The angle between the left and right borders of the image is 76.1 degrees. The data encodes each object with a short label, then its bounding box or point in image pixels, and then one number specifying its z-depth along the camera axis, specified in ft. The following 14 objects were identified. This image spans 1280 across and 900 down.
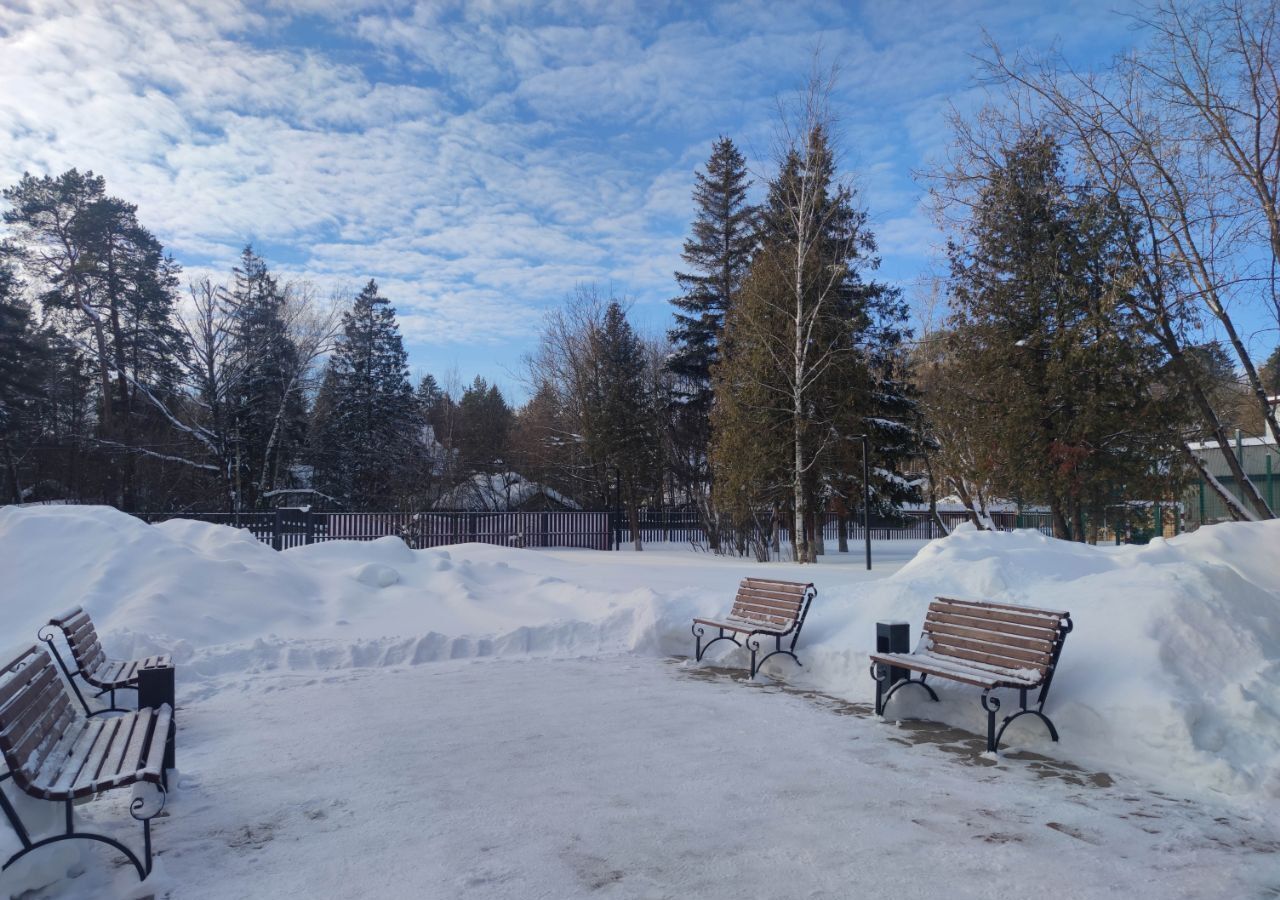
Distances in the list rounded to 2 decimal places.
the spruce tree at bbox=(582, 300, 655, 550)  109.09
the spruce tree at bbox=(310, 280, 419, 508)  133.69
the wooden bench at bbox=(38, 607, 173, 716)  19.69
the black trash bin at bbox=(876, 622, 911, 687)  23.62
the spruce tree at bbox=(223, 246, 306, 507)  120.57
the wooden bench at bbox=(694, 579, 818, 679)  28.02
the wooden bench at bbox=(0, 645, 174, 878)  11.59
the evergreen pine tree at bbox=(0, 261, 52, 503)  104.73
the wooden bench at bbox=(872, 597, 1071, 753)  18.94
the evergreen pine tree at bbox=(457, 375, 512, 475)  152.46
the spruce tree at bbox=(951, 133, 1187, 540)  54.19
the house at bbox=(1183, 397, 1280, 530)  75.87
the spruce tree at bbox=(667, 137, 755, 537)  111.24
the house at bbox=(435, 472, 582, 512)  138.31
